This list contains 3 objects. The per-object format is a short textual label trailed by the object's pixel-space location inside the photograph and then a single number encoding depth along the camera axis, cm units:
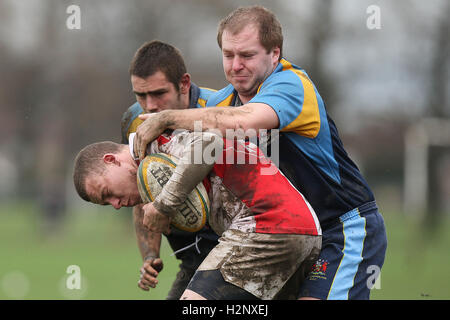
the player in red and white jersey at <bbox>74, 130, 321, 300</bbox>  746
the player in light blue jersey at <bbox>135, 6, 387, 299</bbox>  788
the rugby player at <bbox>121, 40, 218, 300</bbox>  1102
